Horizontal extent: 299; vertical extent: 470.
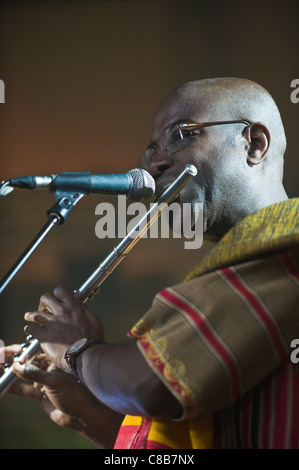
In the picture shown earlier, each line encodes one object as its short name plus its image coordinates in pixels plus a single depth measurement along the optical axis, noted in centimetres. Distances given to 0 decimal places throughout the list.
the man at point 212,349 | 248
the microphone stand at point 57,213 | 260
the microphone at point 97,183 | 260
